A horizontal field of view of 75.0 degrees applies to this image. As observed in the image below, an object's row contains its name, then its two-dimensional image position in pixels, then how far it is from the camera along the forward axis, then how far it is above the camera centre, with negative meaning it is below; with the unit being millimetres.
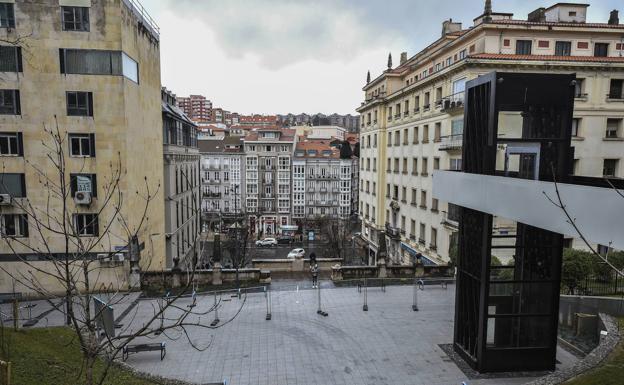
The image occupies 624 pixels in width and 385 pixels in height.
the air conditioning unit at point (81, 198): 22734 -2298
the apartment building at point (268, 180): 76500 -4039
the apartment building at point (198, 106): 182000 +23779
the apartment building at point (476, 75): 28719 +5075
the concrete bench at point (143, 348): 12875 -6077
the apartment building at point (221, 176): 76500 -3484
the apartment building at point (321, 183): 75875 -4538
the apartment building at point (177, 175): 31797 -1480
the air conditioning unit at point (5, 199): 22061 -2326
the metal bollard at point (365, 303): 17922 -6492
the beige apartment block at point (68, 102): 22125 +3067
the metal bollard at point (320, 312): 17250 -6546
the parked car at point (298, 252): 53969 -12469
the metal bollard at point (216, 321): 15014 -6452
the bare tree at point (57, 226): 22641 -3945
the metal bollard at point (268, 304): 16859 -6603
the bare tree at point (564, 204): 8193 -948
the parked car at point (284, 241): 68812 -13977
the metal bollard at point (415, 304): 17791 -6385
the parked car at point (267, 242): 64812 -13351
